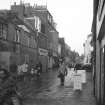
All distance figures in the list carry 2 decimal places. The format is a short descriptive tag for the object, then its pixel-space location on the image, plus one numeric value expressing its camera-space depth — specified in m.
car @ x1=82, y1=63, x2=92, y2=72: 41.35
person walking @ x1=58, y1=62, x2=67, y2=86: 17.64
